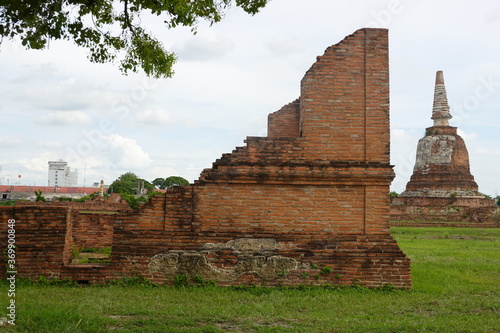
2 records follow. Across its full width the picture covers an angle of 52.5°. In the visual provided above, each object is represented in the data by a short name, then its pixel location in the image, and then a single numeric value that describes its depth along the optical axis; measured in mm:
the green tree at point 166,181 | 80188
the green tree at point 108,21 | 6887
